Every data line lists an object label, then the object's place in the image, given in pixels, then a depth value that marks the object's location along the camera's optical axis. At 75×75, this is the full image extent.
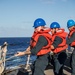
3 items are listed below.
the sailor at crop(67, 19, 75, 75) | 4.03
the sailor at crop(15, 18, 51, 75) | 3.48
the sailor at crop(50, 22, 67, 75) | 4.33
